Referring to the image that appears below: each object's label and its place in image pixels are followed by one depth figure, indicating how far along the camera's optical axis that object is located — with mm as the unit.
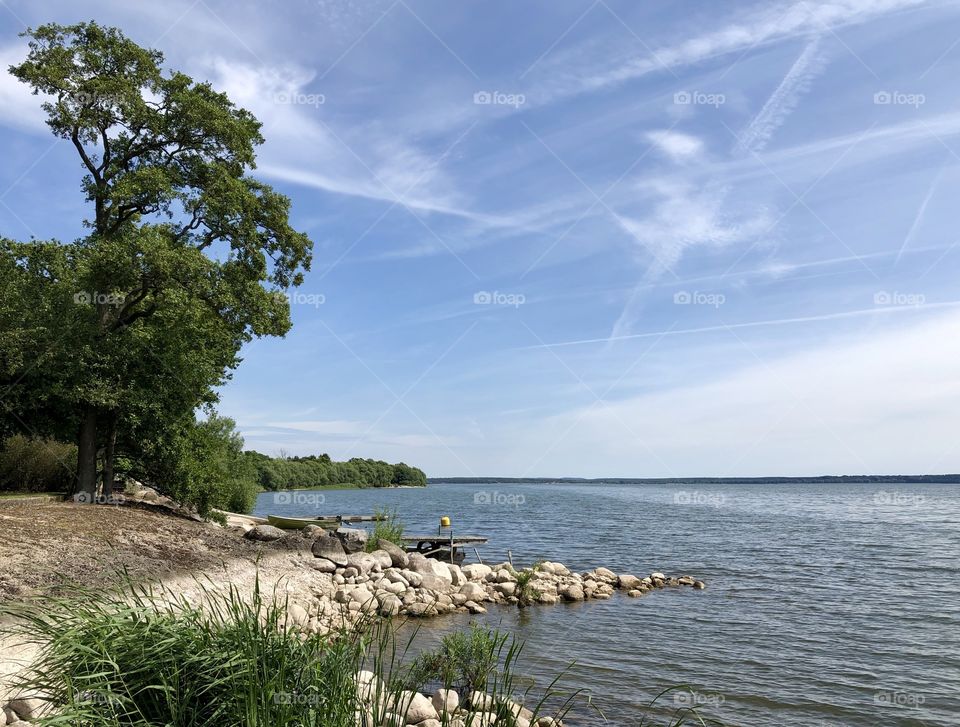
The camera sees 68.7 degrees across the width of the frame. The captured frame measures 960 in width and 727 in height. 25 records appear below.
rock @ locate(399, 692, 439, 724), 9055
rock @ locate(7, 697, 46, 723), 7180
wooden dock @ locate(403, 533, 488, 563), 29266
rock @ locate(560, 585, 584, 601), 21516
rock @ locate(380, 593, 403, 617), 16556
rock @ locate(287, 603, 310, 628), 13234
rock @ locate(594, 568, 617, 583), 24094
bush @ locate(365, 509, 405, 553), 26922
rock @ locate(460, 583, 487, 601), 20372
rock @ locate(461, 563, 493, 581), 22875
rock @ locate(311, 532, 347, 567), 21516
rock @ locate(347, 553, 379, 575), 21178
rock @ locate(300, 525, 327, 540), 23428
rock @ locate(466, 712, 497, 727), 4852
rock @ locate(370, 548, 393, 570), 22078
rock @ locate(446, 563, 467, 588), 21734
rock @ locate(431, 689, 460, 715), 10035
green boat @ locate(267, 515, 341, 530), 30953
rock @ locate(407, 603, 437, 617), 18109
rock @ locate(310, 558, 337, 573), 20605
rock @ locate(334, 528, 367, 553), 23156
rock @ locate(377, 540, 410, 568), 22812
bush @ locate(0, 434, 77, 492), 27281
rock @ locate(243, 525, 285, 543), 22266
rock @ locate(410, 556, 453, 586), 21516
